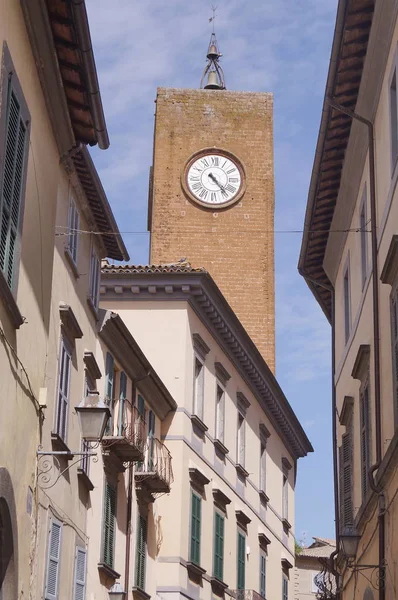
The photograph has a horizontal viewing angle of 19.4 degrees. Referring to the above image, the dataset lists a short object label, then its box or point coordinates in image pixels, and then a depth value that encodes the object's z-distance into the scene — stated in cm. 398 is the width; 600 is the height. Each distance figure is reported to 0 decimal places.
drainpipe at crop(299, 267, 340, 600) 2078
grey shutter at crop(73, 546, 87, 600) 1838
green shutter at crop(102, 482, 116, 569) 2203
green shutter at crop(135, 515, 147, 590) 2488
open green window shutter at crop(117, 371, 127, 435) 2316
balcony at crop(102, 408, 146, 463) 2207
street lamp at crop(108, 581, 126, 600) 2181
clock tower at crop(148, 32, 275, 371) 4141
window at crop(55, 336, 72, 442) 1697
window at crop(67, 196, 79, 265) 1774
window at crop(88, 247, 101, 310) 1995
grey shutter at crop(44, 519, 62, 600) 1627
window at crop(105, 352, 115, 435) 2275
